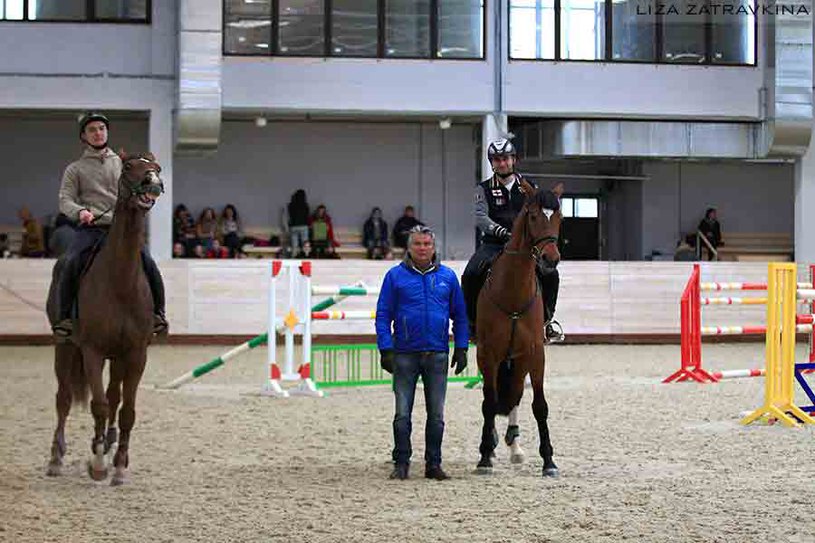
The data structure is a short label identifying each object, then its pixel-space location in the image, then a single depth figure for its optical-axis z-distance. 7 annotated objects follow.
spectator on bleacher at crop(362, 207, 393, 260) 31.31
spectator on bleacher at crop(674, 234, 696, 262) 31.67
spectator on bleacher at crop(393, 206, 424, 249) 31.39
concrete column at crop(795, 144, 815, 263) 29.86
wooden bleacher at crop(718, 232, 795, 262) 33.25
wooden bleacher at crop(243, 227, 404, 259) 30.61
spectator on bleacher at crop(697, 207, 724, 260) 33.03
